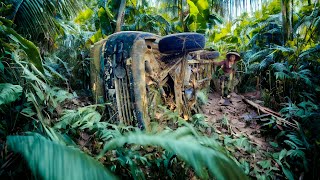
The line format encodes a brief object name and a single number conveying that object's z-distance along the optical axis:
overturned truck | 3.34
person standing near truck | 5.71
